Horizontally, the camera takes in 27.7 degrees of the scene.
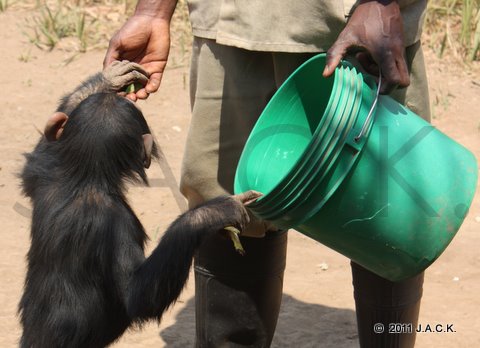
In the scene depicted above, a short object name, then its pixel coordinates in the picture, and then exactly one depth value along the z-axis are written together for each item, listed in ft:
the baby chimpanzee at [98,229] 10.31
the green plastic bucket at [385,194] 9.09
